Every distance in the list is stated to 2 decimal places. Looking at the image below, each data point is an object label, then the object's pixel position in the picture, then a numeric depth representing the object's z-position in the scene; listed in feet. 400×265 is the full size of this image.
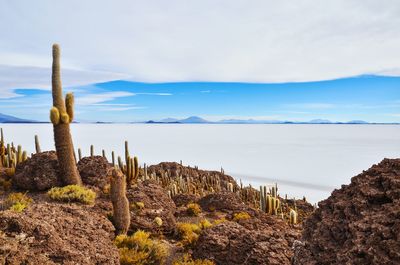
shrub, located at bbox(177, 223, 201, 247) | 32.65
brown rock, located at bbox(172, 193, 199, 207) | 56.85
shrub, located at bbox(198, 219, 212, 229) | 40.04
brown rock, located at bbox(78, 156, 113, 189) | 52.97
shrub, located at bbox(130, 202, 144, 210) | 39.09
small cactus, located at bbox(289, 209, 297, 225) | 51.21
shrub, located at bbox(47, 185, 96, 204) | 44.42
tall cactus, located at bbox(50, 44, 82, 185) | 49.85
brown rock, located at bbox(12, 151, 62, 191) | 49.80
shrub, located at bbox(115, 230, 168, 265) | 26.18
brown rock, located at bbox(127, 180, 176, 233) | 36.52
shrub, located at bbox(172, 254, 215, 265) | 26.06
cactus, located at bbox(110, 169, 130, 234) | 34.47
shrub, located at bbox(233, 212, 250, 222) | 46.34
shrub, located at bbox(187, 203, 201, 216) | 48.98
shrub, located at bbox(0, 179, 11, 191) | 52.38
